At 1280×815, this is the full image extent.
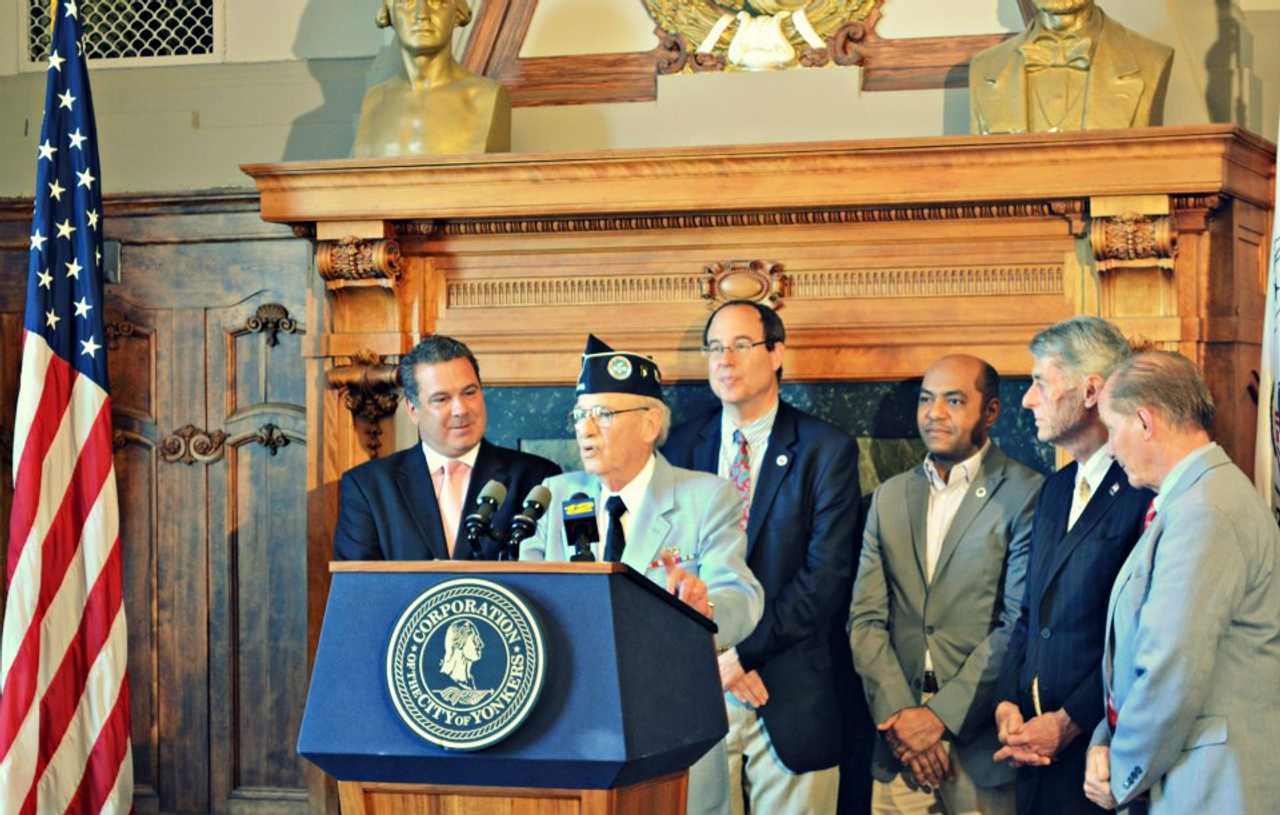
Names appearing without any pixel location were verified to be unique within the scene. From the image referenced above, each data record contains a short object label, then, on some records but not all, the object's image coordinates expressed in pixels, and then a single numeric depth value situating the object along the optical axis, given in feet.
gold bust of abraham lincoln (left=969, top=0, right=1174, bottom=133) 16.51
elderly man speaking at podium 13.39
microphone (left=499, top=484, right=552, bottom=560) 10.76
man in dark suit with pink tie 15.79
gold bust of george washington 17.54
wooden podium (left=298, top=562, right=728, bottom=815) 9.98
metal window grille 20.48
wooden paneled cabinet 19.07
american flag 16.94
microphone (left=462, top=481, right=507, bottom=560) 10.69
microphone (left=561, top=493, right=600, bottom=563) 11.08
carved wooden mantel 16.22
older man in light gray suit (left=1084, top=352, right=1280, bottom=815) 11.51
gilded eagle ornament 18.02
